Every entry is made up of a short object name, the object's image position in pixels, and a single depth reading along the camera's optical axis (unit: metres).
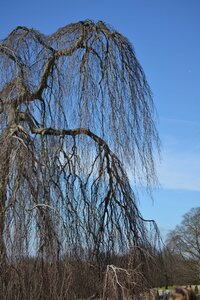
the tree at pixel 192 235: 31.99
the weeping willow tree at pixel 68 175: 4.03
